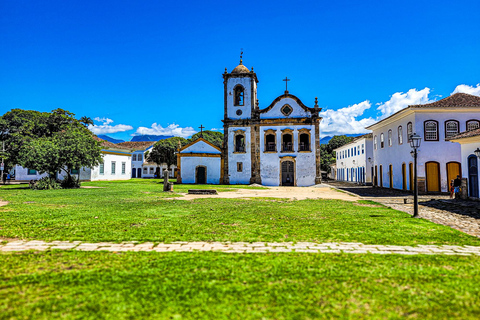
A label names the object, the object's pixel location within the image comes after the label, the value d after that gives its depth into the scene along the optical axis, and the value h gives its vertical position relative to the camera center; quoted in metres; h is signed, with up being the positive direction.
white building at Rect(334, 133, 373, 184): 37.78 +1.76
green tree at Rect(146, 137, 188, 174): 58.66 +4.24
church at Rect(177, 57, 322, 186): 33.78 +3.16
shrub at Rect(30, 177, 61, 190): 23.42 -0.63
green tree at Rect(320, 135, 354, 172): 67.62 +5.73
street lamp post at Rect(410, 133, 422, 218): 10.12 +0.90
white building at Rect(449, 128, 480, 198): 15.16 +0.77
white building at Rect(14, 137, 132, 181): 38.26 +0.74
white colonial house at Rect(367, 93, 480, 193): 21.06 +2.76
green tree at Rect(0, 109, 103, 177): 22.20 +2.47
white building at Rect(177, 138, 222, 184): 35.91 +1.19
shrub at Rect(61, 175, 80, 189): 24.98 -0.59
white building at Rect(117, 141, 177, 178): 62.81 +2.43
